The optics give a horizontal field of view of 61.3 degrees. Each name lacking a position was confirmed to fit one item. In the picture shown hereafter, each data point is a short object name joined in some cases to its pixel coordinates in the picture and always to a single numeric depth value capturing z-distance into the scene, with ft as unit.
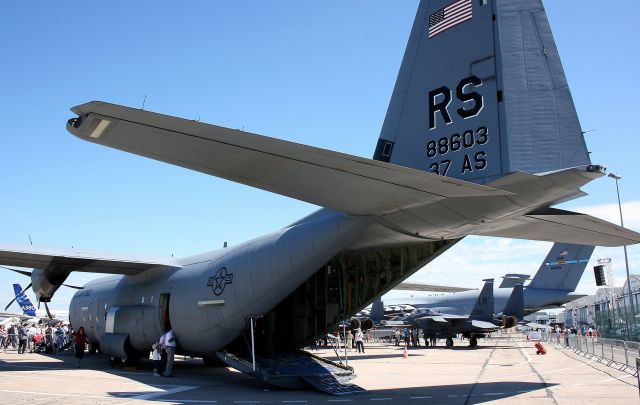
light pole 78.12
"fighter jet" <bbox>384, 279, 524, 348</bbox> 102.78
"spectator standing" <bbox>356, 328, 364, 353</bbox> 84.84
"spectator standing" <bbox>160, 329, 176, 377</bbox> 45.06
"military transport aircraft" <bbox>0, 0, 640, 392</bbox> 23.44
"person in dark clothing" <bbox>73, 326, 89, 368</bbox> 53.93
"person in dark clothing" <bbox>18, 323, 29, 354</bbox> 79.40
